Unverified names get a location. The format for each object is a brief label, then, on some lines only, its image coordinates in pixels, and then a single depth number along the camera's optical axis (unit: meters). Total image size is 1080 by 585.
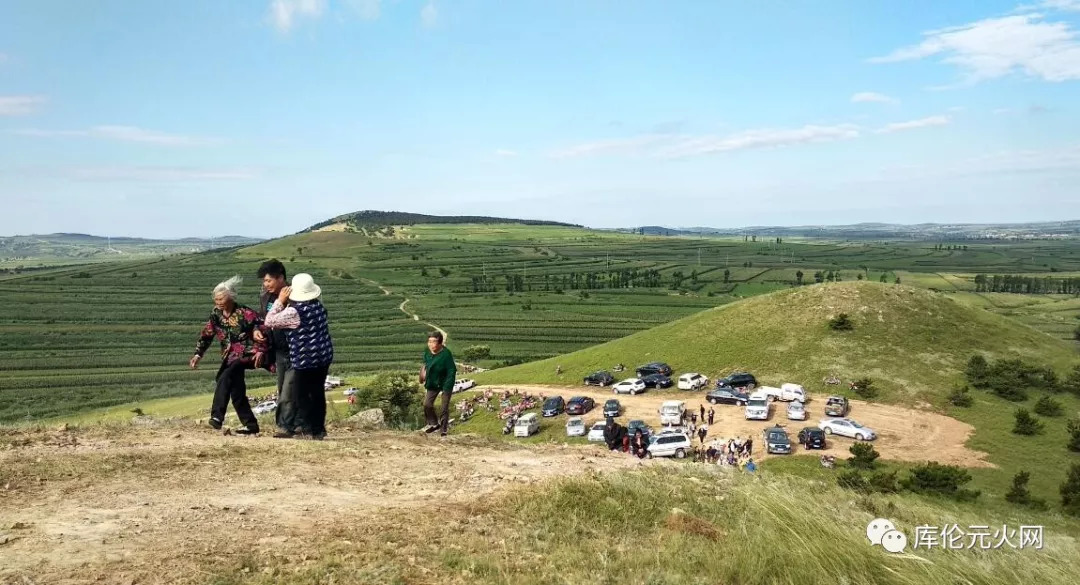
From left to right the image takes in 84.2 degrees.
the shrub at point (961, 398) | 37.03
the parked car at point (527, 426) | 36.19
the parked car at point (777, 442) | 30.58
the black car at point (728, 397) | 39.05
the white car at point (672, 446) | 29.53
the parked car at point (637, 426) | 32.81
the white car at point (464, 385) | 52.03
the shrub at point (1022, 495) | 24.94
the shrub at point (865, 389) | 38.69
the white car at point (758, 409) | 35.44
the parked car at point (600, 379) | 46.84
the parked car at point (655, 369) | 46.12
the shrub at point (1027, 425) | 32.81
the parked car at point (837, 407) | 35.62
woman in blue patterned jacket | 10.33
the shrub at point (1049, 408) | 34.78
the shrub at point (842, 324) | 46.59
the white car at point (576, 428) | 35.31
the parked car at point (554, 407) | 39.91
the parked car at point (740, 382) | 41.97
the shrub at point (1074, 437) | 30.67
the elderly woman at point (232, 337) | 10.87
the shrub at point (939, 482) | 25.31
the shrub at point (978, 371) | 39.06
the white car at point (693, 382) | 42.44
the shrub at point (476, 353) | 79.75
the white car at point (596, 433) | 33.41
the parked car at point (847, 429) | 32.22
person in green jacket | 13.68
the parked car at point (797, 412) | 35.34
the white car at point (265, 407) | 49.25
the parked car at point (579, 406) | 39.09
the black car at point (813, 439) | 31.08
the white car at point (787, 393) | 38.41
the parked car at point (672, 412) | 35.91
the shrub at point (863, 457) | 28.63
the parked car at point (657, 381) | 43.59
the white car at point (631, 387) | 43.19
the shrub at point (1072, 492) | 24.42
